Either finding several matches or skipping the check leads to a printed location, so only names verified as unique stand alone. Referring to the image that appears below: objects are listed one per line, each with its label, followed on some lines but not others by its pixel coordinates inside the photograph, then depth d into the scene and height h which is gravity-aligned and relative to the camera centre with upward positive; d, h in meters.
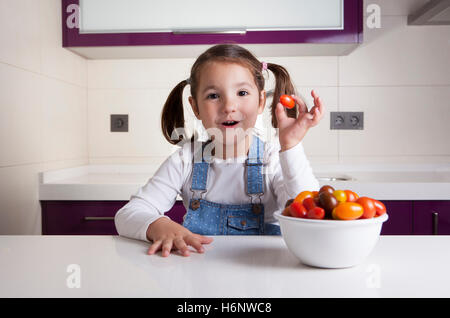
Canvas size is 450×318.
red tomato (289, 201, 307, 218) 0.65 -0.11
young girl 1.10 -0.07
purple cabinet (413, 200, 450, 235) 1.59 -0.30
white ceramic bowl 0.61 -0.15
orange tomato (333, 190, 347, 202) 0.65 -0.09
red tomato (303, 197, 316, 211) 0.65 -0.10
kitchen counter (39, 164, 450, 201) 1.60 -0.17
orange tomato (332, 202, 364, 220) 0.61 -0.10
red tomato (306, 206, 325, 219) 0.62 -0.11
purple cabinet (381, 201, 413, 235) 1.62 -0.31
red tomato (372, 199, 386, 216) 0.65 -0.11
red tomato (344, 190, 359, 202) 0.67 -0.09
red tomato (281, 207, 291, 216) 0.68 -0.12
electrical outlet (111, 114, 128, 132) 2.18 +0.09
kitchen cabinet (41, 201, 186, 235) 1.69 -0.30
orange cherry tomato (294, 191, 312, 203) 0.70 -0.09
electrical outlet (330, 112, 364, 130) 2.12 +0.09
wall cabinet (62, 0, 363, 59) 1.80 +0.50
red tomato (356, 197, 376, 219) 0.63 -0.10
